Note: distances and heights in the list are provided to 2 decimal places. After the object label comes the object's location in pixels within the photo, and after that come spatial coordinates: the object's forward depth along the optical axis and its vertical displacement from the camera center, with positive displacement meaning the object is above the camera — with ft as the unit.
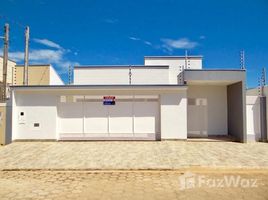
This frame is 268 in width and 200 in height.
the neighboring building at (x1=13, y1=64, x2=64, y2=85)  60.54 +10.42
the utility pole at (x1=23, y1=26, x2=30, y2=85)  55.06 +15.03
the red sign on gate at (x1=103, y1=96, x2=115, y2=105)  41.55 +1.89
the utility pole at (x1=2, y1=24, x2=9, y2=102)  43.81 +11.80
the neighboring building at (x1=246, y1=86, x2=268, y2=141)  42.08 -1.41
